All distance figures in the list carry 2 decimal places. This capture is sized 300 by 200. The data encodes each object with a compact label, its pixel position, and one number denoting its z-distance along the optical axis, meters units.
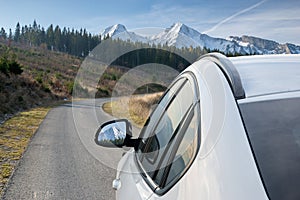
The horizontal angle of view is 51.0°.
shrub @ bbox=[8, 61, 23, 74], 24.92
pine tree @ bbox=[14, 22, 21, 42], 103.29
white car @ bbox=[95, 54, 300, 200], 0.95
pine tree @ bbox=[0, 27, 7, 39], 97.25
